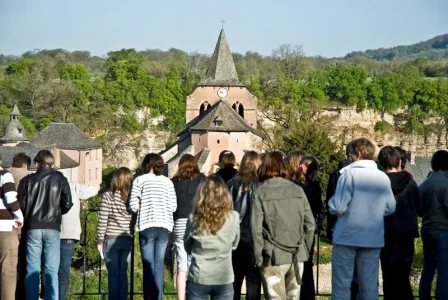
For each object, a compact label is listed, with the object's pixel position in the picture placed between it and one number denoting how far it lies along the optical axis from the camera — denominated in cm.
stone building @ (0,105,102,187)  5272
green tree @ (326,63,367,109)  8238
